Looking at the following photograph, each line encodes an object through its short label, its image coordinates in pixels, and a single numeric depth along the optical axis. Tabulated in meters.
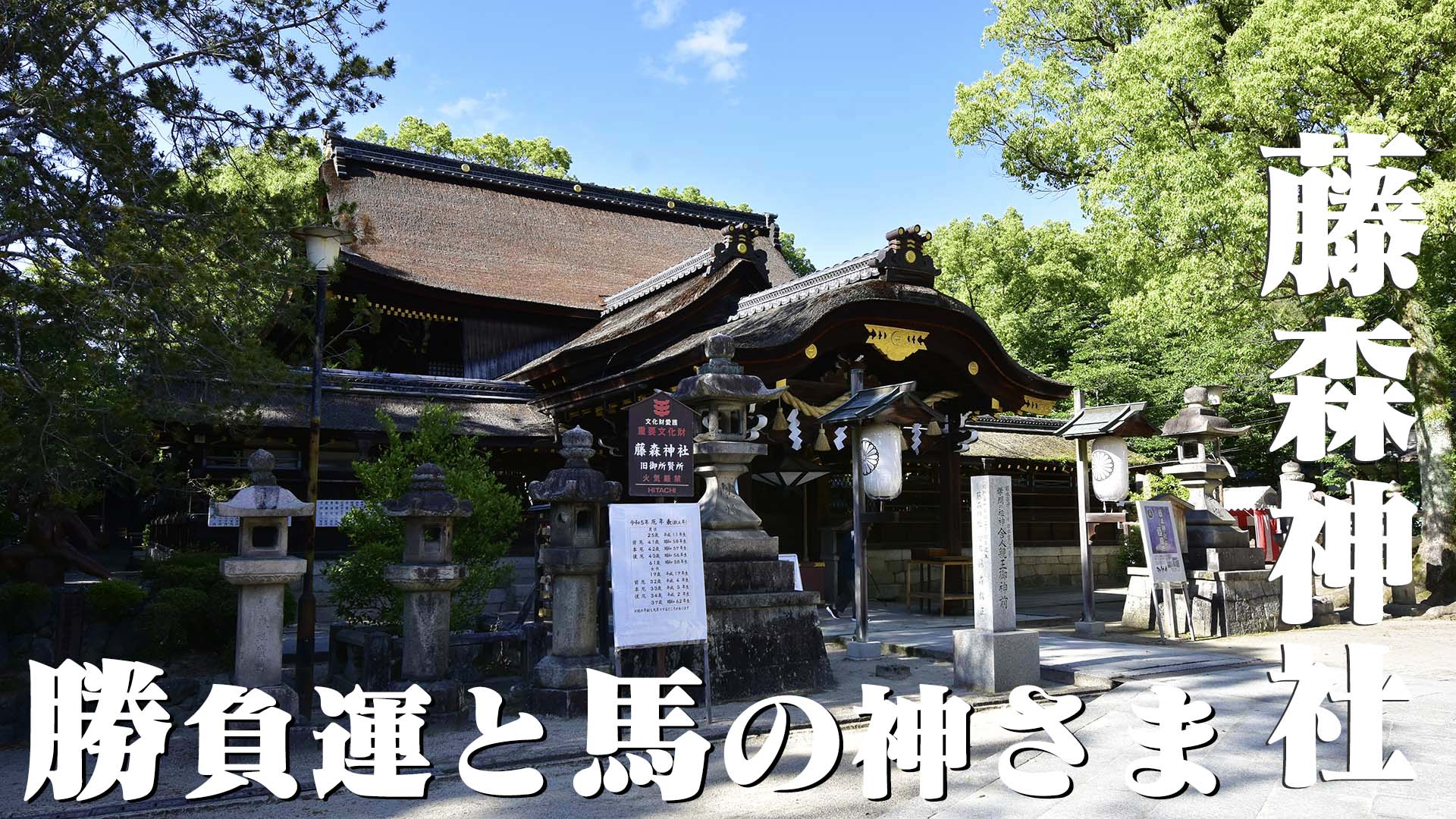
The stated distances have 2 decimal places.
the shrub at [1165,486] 21.28
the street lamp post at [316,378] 7.85
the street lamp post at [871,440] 9.95
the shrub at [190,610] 8.37
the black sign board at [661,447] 8.09
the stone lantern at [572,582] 7.71
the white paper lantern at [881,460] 9.98
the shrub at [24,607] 8.09
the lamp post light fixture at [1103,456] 12.10
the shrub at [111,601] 8.20
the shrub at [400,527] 8.82
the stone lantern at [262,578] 7.01
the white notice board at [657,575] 7.11
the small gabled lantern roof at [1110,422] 12.05
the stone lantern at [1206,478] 12.80
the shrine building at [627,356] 13.09
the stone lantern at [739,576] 8.13
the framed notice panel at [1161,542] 11.70
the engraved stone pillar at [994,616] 8.37
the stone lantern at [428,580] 7.36
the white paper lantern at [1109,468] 12.17
